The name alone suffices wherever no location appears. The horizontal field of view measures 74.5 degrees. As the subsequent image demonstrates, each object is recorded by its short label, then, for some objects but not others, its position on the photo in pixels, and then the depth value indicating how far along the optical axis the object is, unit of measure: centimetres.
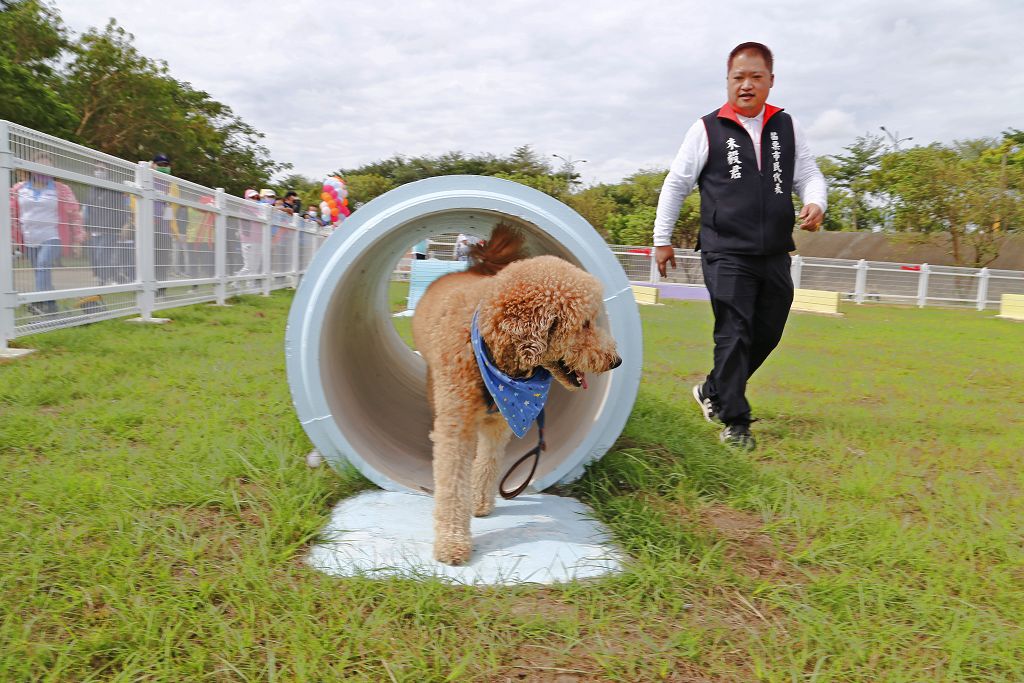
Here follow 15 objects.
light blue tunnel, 297
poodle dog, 241
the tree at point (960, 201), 2447
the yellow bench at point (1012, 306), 1650
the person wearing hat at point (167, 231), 812
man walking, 376
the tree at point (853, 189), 4196
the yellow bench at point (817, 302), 1569
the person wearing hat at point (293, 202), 1592
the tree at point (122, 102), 3050
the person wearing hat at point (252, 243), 1169
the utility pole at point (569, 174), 5041
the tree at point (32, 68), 2177
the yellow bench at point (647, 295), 1639
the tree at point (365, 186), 6131
